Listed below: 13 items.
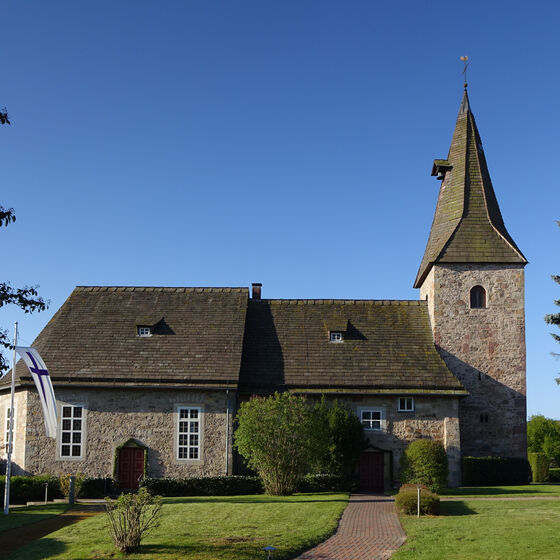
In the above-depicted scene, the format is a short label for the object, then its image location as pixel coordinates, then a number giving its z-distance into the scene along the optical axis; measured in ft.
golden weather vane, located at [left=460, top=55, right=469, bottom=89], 122.43
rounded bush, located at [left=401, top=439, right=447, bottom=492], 93.71
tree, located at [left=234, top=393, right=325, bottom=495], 85.97
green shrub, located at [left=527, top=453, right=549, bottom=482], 127.13
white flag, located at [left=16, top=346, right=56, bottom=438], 71.61
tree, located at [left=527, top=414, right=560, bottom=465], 175.42
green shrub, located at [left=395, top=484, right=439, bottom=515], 69.21
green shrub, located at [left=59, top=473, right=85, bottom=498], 88.33
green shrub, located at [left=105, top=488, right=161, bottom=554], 51.70
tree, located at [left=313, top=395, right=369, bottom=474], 94.63
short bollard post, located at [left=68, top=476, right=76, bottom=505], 82.74
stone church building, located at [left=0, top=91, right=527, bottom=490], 97.66
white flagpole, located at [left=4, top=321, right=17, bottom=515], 70.90
